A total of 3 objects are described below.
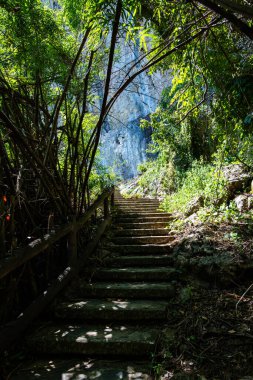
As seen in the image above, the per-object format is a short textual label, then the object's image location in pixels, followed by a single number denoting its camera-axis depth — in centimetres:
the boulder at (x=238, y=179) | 498
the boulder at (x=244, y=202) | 439
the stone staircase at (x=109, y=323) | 227
